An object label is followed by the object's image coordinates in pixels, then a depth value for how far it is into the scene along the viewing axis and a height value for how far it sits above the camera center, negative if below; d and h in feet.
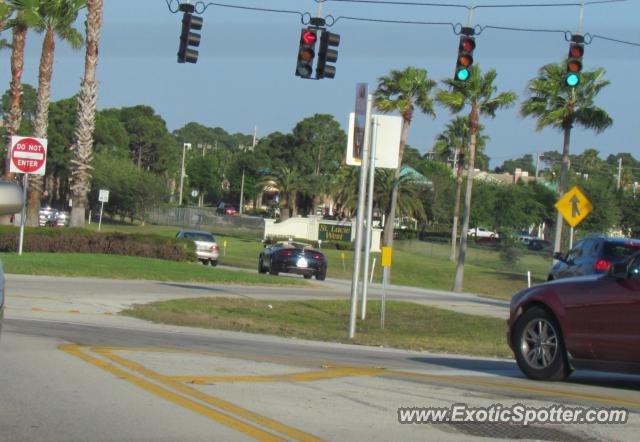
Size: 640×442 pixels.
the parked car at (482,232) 337.86 +4.04
